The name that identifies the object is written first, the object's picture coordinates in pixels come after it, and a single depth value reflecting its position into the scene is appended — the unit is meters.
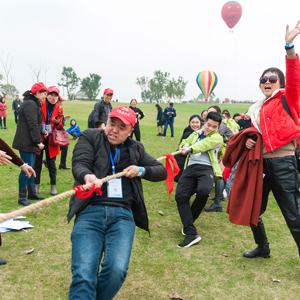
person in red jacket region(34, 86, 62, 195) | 6.13
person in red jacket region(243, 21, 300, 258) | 3.07
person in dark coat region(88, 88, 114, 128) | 8.20
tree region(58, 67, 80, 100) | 110.94
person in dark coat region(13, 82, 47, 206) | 5.44
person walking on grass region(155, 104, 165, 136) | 19.19
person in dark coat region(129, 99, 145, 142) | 13.91
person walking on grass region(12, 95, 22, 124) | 21.08
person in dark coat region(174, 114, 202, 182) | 5.84
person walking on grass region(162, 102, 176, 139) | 18.31
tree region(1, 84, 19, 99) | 81.25
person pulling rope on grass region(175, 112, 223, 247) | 4.48
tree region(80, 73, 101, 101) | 112.69
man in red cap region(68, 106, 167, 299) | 2.29
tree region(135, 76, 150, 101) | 108.81
